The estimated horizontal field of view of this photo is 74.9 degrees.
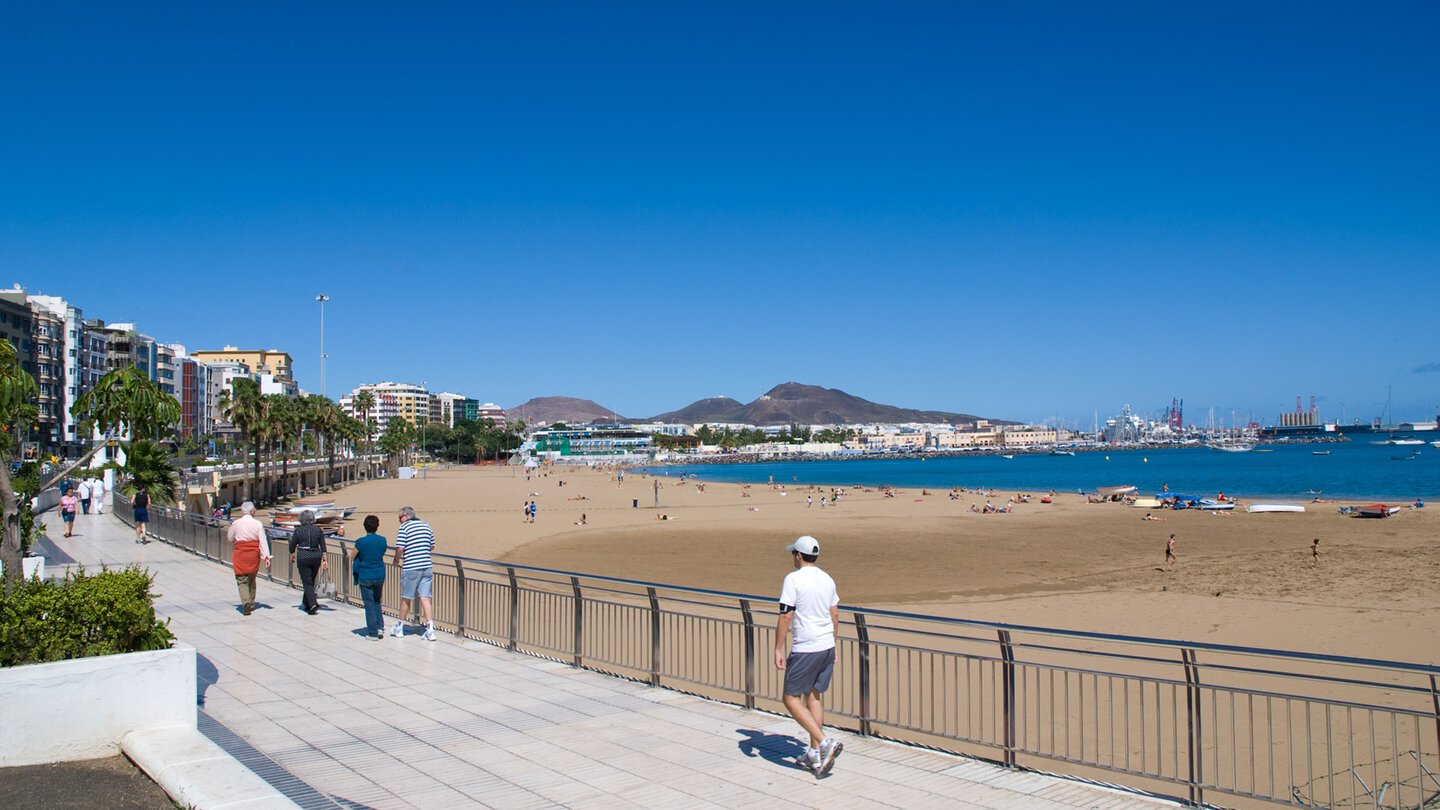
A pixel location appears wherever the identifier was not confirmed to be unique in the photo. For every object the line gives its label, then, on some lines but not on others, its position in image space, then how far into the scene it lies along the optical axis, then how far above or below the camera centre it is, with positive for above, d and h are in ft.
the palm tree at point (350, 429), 316.50 +0.21
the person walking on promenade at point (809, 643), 22.11 -5.12
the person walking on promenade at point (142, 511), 79.25 -6.77
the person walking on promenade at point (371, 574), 39.19 -6.02
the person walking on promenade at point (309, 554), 45.01 -6.00
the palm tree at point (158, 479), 92.58 -5.02
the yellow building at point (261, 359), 585.14 +45.56
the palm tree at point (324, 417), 255.09 +3.56
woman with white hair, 43.57 -5.65
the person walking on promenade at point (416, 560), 39.86 -5.56
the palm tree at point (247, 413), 185.06 +3.45
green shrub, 21.34 -4.43
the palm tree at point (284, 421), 199.82 +1.94
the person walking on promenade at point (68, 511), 85.15 -7.23
